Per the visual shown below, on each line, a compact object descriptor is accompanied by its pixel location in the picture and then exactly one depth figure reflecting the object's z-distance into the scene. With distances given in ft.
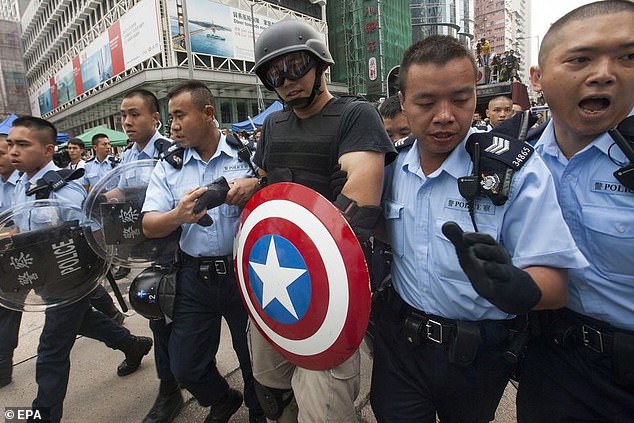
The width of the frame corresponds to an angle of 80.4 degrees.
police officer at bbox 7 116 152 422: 7.29
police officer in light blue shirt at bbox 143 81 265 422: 6.79
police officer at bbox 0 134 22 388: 9.04
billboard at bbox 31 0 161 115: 74.59
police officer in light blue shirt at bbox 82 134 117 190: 21.02
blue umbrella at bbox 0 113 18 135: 20.97
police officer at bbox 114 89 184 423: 7.61
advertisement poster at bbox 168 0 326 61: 74.79
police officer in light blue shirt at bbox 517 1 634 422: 3.68
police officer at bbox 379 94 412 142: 10.49
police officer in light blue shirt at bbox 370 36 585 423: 3.54
